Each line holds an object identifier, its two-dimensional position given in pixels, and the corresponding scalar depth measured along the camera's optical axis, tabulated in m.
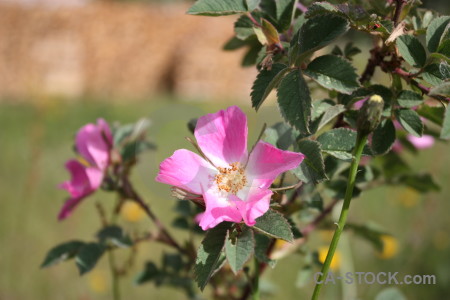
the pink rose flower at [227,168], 0.44
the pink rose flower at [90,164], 0.50
